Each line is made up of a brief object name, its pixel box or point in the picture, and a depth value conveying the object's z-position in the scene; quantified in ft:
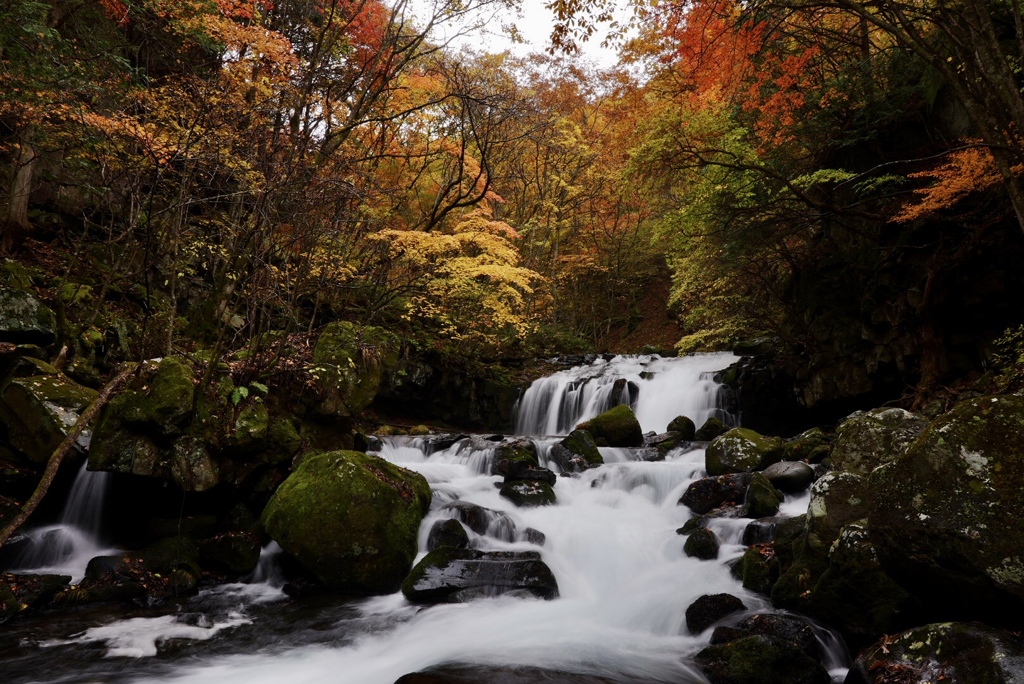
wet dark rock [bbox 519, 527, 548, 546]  26.07
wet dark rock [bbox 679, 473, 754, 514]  27.02
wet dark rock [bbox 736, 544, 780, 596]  19.42
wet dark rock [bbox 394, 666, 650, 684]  14.93
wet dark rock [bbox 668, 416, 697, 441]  40.96
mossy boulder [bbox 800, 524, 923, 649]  14.64
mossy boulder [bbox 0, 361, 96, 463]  22.09
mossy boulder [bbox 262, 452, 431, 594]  20.72
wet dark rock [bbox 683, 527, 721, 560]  22.85
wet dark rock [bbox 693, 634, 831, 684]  13.89
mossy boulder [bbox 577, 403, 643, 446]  39.68
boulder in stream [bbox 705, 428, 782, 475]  29.96
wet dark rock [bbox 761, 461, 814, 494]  26.40
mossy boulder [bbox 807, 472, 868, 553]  17.35
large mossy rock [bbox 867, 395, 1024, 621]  11.12
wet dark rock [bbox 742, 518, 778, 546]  22.50
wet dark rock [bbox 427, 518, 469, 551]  24.47
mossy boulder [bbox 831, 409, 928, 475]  19.21
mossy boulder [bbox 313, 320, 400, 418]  28.96
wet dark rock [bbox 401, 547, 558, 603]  20.63
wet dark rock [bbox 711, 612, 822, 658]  15.17
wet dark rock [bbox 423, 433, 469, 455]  39.69
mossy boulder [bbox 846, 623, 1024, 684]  10.25
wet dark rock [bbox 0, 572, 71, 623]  17.63
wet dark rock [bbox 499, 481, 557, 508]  29.32
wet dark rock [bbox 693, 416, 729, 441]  40.29
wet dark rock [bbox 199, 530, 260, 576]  22.06
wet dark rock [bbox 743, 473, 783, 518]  24.20
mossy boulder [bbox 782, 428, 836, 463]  30.04
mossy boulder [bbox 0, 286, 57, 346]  25.18
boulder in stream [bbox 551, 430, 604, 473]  34.94
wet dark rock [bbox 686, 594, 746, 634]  18.08
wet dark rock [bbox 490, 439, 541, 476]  33.19
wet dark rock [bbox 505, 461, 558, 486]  31.81
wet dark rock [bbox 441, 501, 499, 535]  26.32
